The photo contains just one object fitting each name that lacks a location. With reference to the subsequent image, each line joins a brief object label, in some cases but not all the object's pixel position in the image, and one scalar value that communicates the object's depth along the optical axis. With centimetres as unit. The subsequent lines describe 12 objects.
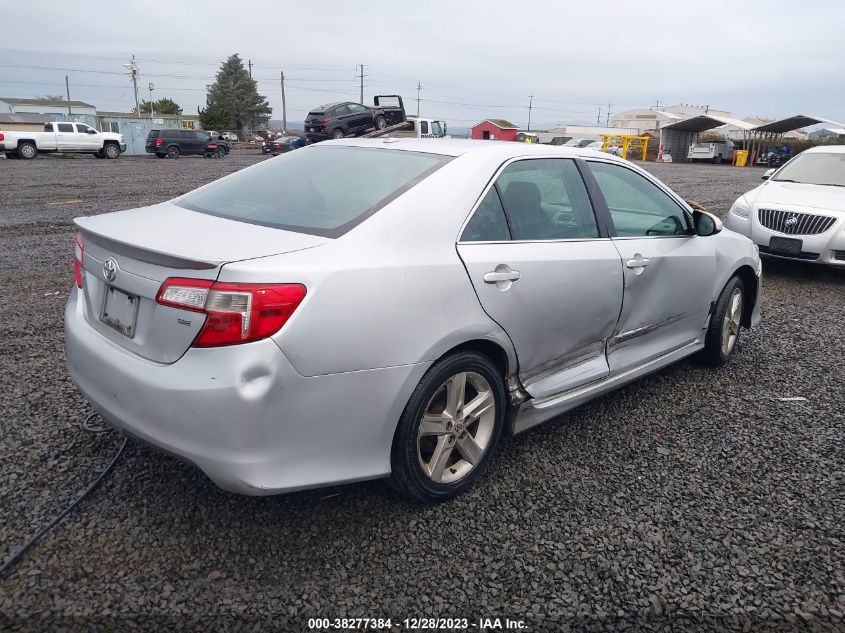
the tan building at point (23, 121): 5191
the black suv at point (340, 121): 2962
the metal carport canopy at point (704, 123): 4081
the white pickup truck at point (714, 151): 4181
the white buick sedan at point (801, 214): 731
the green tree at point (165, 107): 10231
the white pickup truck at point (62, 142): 2697
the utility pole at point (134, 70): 7906
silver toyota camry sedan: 220
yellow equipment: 3993
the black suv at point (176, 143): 3195
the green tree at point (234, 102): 7694
